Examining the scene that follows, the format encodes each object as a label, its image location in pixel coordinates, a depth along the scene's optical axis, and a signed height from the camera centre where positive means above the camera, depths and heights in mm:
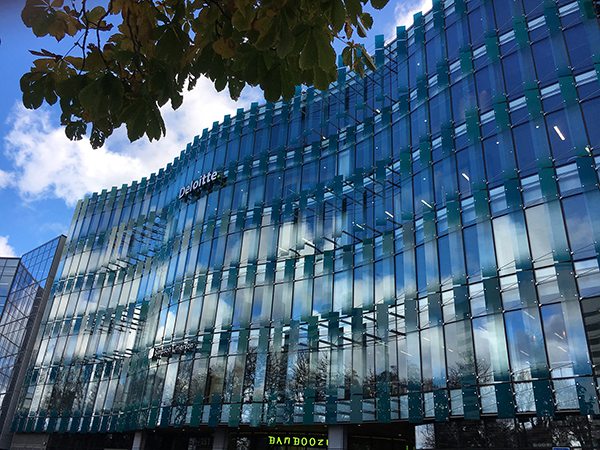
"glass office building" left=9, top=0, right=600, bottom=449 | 21547 +10417
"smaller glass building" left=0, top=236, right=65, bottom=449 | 52562 +15049
